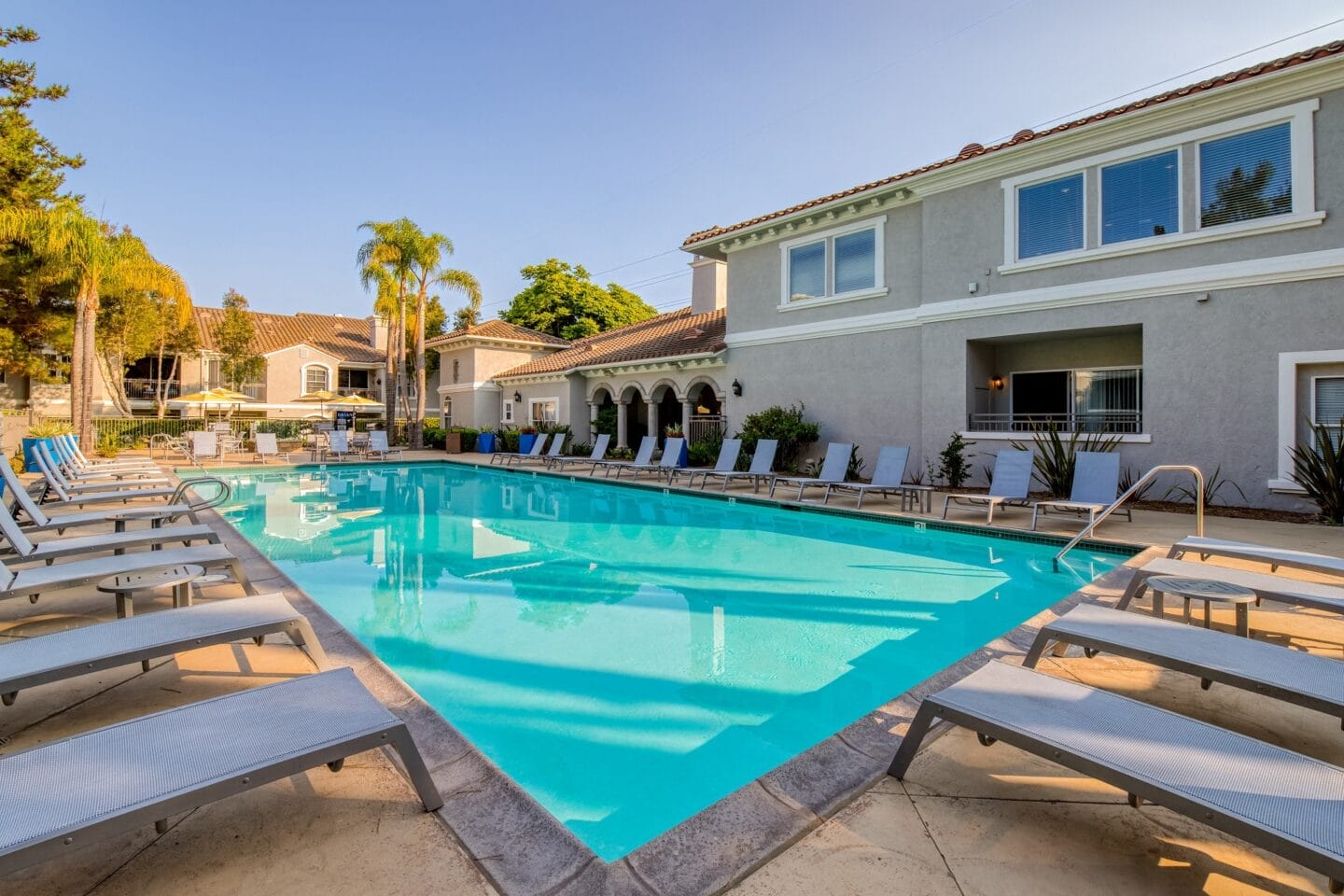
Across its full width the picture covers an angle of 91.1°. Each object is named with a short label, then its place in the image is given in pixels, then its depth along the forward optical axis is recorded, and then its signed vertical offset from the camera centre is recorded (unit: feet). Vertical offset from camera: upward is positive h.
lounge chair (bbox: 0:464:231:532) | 18.32 -2.22
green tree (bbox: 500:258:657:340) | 143.02 +30.53
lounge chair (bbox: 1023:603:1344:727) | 8.61 -3.11
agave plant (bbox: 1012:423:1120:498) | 36.17 -0.77
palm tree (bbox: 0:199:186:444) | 53.26 +15.76
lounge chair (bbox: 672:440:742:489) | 48.52 -1.10
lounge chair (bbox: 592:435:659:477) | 55.77 -0.98
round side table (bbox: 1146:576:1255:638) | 12.84 -2.99
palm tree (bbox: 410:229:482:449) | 88.33 +22.81
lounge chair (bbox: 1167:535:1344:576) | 14.67 -2.67
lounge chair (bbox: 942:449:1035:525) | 33.09 -1.91
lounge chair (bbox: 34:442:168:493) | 26.30 -1.91
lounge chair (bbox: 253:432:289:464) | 69.67 -0.40
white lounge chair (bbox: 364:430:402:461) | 77.61 -0.19
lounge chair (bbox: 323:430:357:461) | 72.28 -0.29
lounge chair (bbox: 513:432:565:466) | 63.91 -0.87
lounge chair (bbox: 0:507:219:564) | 14.52 -2.51
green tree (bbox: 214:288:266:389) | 111.75 +15.71
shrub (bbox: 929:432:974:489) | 42.22 -1.34
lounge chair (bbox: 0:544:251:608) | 12.30 -2.63
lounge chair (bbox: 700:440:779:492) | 44.86 -1.62
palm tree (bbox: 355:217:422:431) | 87.15 +24.04
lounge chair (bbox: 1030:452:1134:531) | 30.63 -1.80
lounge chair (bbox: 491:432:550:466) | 70.28 -1.14
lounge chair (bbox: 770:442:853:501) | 41.68 -1.43
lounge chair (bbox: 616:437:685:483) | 52.48 -1.31
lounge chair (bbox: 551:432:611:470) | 60.49 -0.54
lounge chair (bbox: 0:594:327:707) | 8.57 -2.91
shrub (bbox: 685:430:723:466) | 57.93 -0.90
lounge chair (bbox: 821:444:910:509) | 38.47 -1.70
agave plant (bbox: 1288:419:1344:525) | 28.86 -1.32
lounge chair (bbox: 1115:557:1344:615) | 12.19 -2.85
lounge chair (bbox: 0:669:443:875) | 5.74 -3.22
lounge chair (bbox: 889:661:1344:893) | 5.87 -3.31
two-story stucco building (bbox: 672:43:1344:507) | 31.53 +9.25
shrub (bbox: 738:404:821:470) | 50.39 +0.88
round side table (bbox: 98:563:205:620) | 13.17 -2.90
